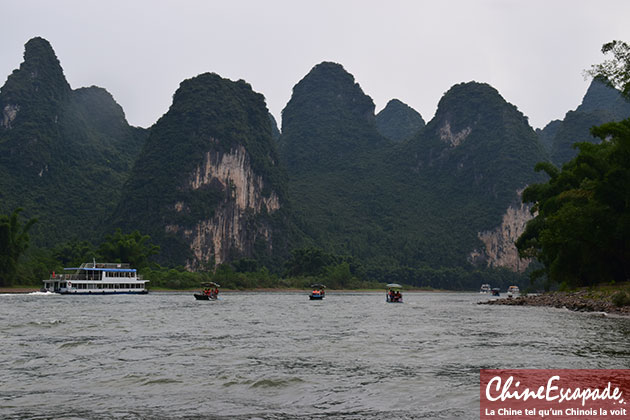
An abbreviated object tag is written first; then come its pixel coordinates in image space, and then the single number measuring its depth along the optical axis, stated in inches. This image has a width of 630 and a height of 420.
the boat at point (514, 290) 5157.0
